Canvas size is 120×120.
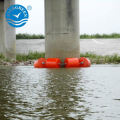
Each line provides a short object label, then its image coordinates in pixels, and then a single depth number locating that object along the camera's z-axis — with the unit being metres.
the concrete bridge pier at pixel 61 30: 18.47
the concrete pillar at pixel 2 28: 41.00
